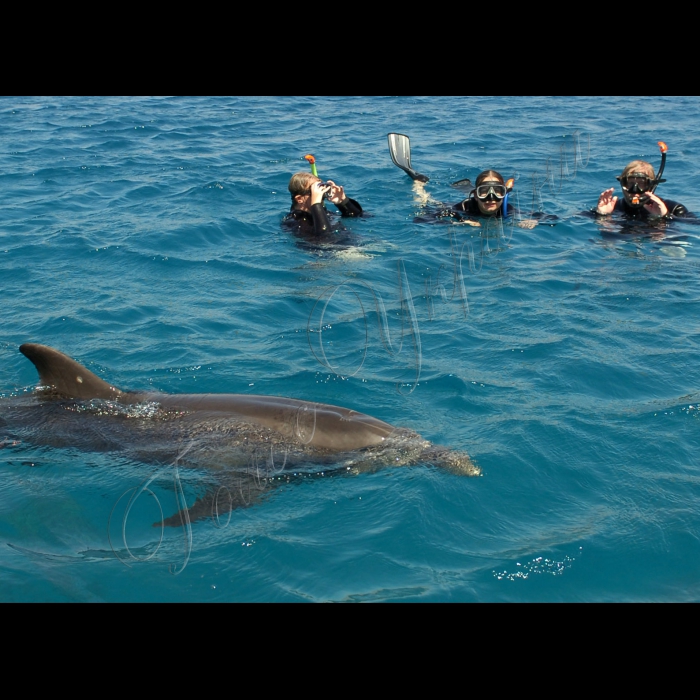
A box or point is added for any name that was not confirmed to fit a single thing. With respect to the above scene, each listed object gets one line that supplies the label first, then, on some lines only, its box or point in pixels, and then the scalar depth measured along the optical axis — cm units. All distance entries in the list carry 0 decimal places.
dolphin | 681
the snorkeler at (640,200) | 1352
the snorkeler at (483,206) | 1384
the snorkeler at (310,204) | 1325
